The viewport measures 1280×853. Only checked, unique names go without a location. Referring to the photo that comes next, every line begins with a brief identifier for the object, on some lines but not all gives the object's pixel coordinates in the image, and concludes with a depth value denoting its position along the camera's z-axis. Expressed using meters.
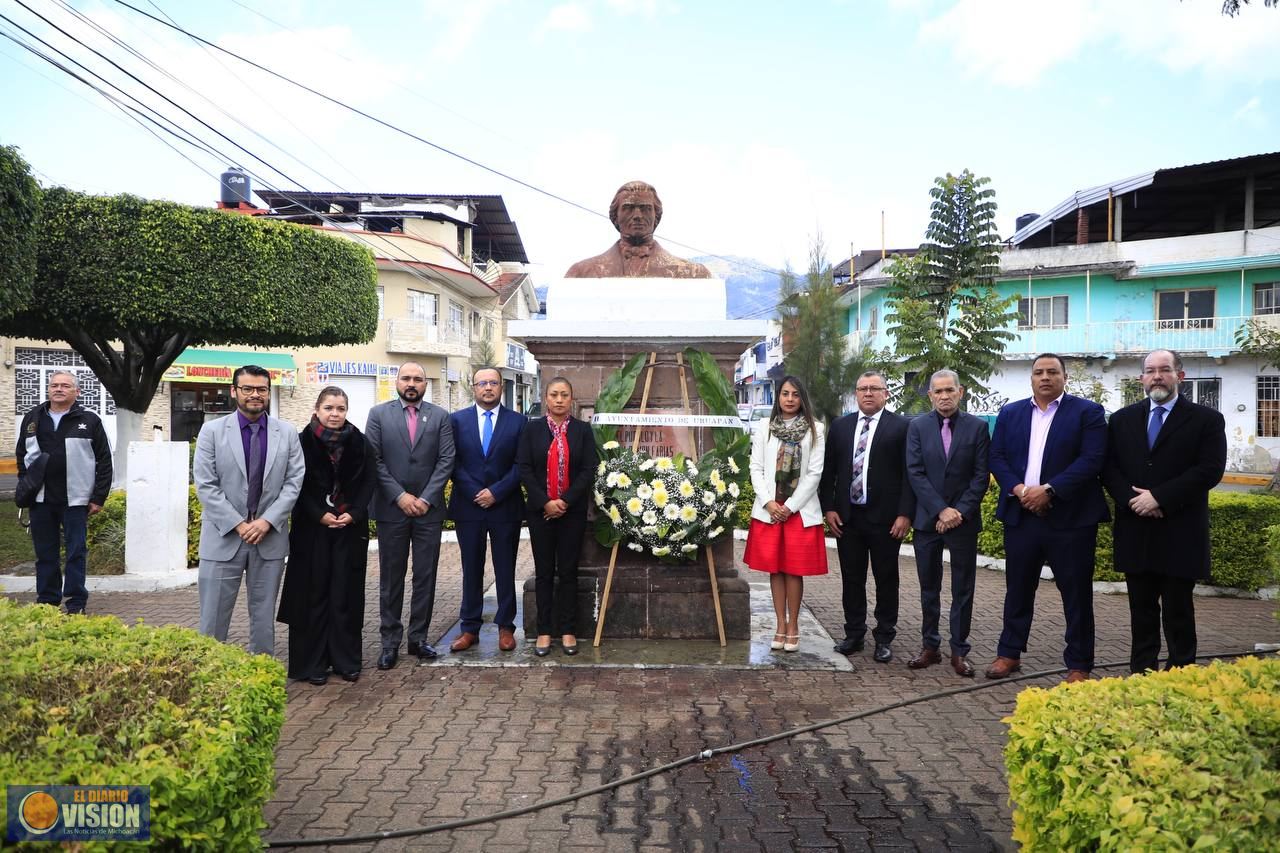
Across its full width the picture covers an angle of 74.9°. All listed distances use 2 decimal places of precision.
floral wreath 5.86
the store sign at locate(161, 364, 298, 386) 27.67
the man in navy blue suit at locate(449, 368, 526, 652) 6.03
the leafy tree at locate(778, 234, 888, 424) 23.02
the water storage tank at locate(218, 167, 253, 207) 31.36
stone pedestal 6.30
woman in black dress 5.45
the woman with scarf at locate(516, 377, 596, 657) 5.86
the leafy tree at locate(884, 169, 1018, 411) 14.84
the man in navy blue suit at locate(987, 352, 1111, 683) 5.31
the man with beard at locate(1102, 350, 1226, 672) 4.95
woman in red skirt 5.92
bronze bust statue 6.83
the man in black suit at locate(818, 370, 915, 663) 6.02
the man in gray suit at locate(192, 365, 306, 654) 5.11
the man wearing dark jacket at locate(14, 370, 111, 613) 6.88
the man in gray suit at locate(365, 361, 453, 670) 5.88
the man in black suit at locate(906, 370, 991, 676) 5.71
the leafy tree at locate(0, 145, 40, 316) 9.52
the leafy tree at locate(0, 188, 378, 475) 12.79
